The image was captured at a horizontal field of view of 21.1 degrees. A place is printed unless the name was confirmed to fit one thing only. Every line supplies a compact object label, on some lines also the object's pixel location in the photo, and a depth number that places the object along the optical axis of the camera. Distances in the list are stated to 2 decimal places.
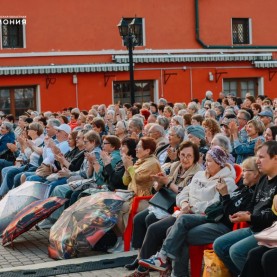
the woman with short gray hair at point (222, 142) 9.30
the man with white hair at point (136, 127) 12.57
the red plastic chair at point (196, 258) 7.83
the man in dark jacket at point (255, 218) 7.02
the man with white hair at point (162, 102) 20.69
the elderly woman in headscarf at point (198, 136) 10.51
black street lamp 20.17
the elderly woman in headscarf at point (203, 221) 7.63
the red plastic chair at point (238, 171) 8.30
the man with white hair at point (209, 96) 23.40
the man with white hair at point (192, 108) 16.87
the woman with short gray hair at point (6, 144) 15.83
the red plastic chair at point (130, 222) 9.34
